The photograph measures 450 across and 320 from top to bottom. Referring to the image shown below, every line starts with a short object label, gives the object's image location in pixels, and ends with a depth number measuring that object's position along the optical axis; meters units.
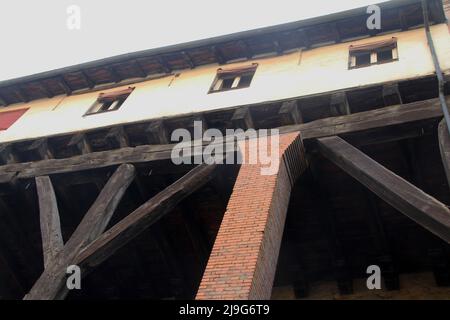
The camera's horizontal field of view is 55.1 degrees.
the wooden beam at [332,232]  7.45
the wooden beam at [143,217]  5.87
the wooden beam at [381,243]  7.48
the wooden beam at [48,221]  6.11
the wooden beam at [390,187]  4.84
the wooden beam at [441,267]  7.61
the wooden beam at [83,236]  5.59
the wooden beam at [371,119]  6.29
